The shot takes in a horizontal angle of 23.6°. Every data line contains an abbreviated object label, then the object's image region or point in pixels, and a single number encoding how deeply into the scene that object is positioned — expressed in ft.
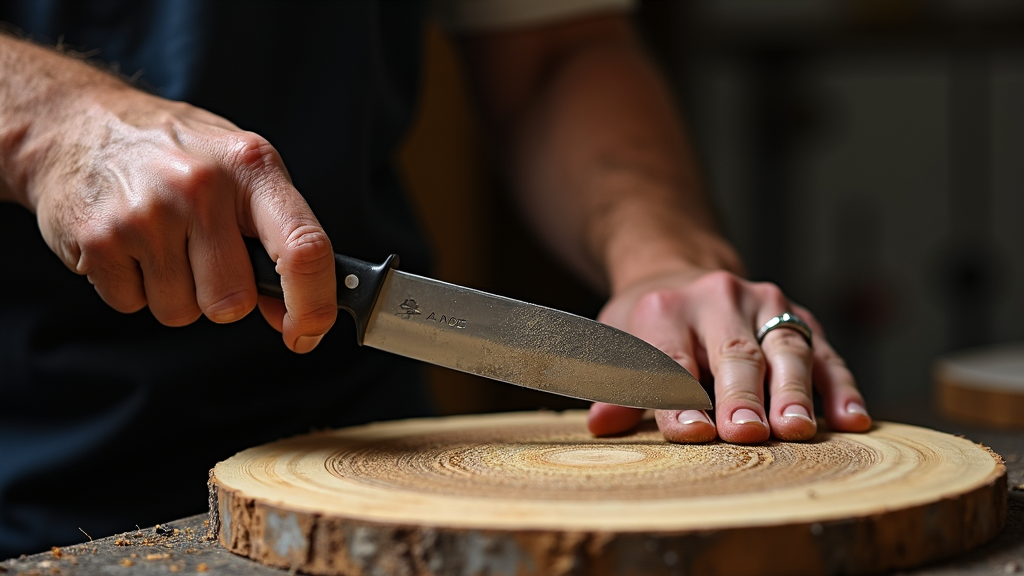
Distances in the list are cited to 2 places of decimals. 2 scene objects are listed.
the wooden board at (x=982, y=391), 4.04
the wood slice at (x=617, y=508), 2.95
